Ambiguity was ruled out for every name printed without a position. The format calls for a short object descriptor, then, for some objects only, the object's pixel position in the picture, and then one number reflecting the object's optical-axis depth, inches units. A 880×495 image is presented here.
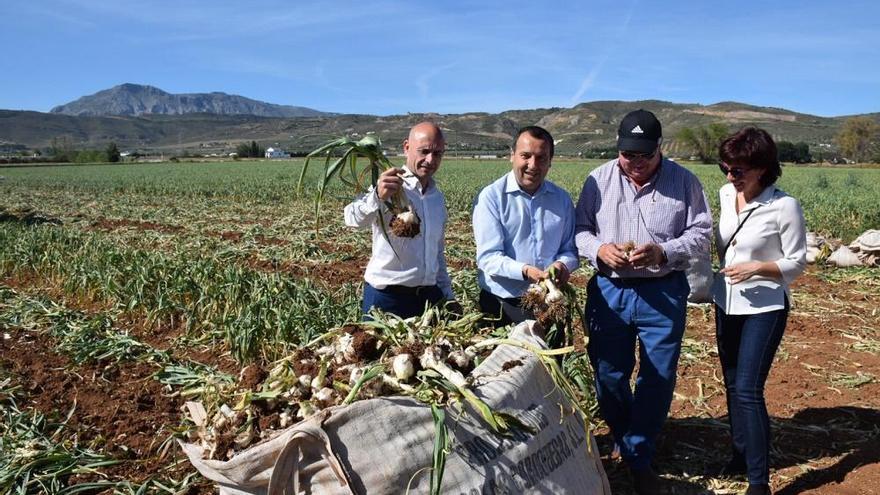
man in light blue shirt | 124.4
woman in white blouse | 115.8
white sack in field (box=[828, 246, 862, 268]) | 334.6
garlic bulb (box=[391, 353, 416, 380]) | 86.8
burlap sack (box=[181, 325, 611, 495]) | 74.4
